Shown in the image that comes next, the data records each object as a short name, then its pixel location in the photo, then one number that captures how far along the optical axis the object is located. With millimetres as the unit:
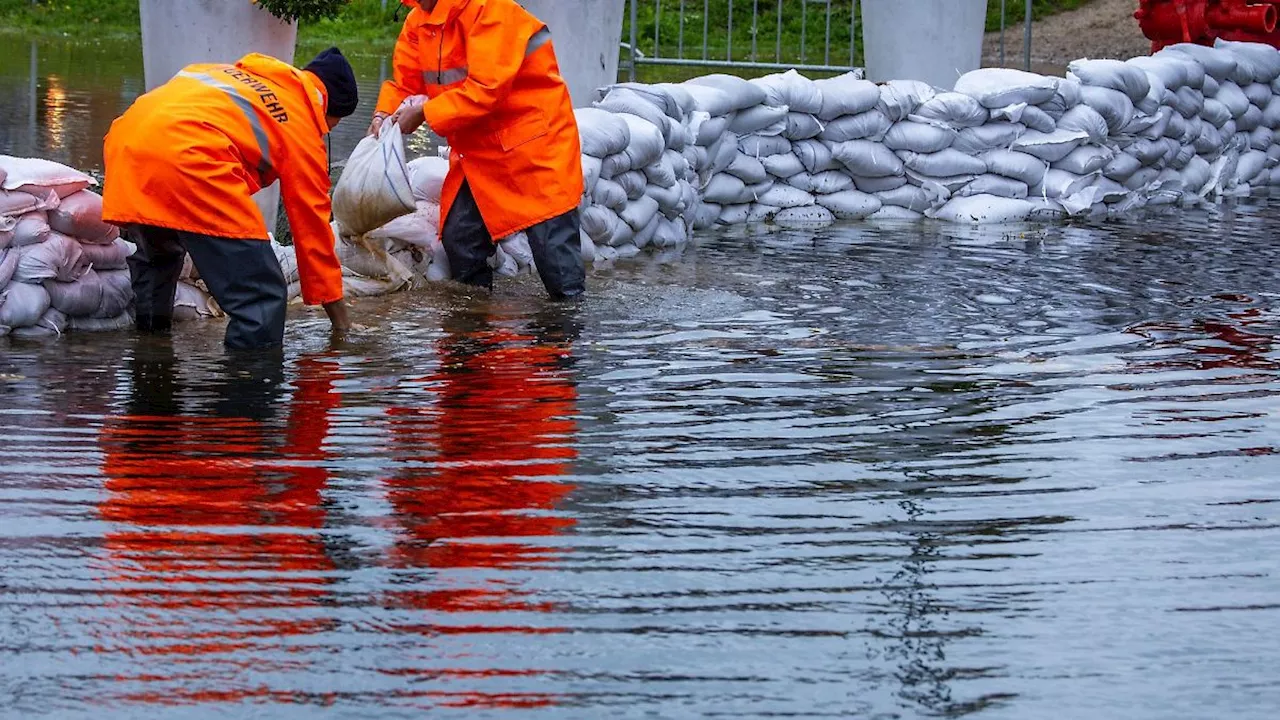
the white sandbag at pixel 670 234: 15031
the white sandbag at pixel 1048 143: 17625
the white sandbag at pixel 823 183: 17203
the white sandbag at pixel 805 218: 17047
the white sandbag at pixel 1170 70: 18875
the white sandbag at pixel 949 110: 17328
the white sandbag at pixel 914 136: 17266
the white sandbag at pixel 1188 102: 19156
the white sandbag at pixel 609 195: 13805
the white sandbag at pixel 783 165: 16875
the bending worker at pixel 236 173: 9312
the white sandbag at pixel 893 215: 17531
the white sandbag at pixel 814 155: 16969
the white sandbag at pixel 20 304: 10023
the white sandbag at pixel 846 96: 16750
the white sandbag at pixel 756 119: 16391
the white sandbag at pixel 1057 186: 17828
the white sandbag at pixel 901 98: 17141
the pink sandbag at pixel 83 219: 10305
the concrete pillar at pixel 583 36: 16375
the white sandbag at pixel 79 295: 10273
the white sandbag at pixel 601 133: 13578
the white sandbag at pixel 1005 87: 17391
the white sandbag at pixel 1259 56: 20312
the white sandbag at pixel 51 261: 10078
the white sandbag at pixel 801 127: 16719
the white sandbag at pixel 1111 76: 18172
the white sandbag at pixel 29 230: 10078
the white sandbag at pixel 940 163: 17453
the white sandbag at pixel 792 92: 16453
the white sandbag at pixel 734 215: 16844
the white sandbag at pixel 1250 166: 20641
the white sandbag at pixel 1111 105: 17922
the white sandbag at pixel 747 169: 16625
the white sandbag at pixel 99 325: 10508
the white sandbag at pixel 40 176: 10094
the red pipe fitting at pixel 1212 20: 20953
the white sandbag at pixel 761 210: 17062
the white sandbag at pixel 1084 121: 17750
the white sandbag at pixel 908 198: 17531
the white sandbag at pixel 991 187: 17672
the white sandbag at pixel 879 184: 17500
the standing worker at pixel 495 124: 11508
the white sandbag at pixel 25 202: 10062
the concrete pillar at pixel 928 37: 19297
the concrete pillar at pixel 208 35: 13070
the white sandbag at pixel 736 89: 15992
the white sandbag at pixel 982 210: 17437
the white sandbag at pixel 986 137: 17500
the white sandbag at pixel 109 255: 10477
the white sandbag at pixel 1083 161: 17875
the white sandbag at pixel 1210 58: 19781
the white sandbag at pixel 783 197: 17047
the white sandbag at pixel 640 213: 14375
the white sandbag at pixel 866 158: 17078
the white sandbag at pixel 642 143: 14094
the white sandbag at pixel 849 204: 17375
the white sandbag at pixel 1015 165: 17594
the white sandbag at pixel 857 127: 16969
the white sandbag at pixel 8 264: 10000
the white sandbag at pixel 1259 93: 20437
